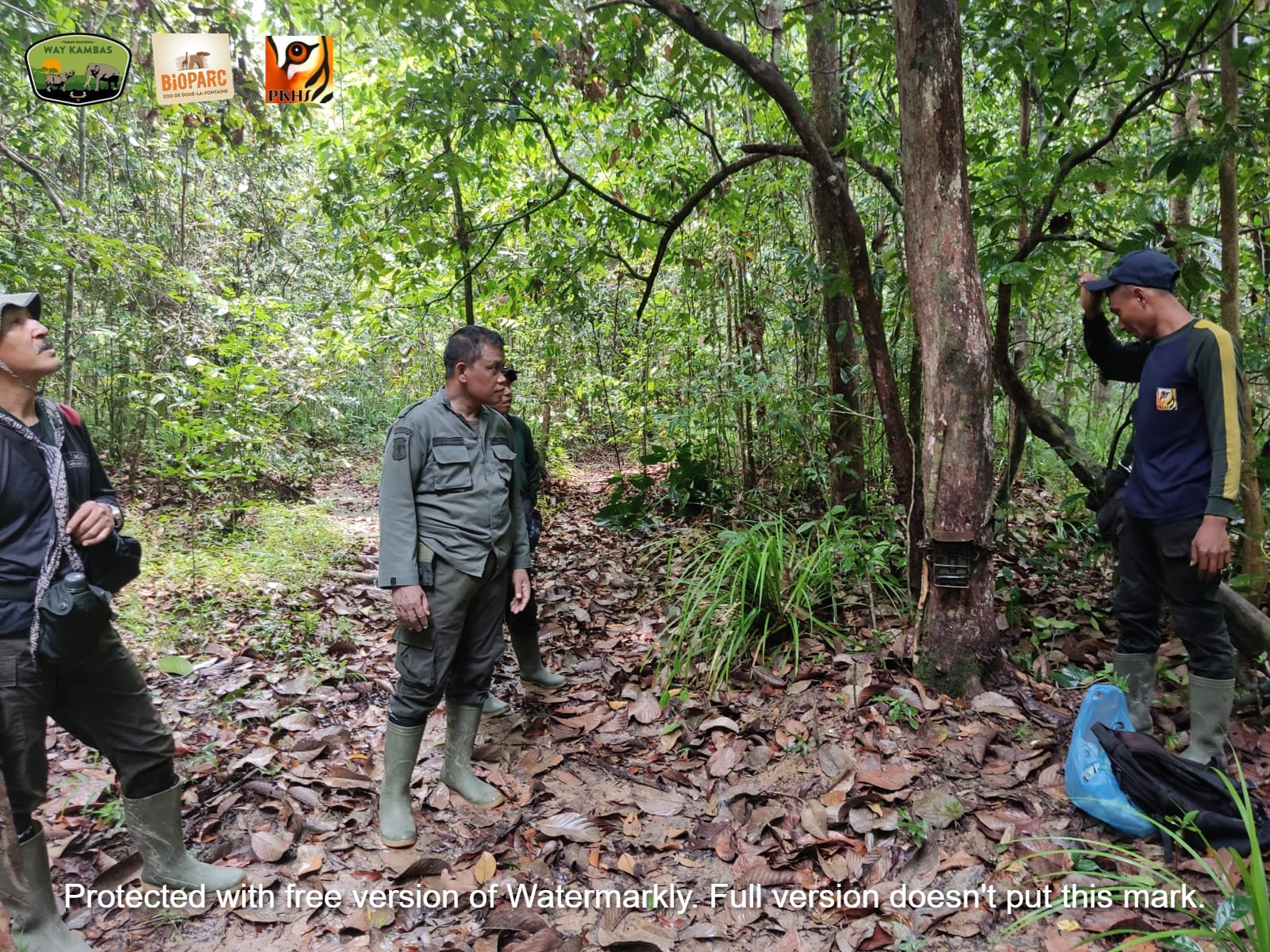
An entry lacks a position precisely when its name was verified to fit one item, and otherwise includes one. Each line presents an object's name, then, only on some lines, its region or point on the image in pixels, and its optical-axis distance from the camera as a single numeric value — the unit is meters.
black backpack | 2.45
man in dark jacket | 2.20
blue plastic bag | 2.62
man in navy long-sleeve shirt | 2.77
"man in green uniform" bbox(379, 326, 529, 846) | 2.95
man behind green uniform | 4.39
